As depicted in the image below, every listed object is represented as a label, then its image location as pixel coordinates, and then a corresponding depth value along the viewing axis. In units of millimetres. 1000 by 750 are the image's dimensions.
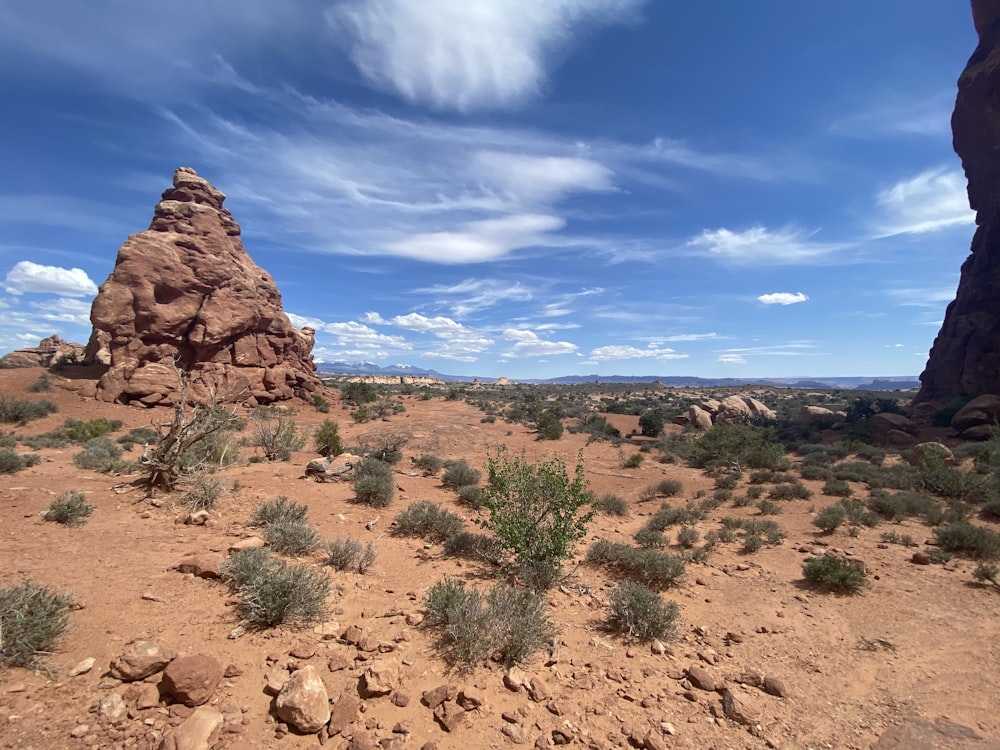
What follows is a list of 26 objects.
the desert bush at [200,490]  7797
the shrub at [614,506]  10803
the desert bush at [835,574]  6531
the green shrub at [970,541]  7543
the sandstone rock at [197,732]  2869
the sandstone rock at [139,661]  3340
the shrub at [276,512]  7305
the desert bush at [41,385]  22156
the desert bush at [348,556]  6066
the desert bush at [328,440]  15066
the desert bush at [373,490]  9445
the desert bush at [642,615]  4953
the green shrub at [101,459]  10172
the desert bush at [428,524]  8000
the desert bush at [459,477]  12000
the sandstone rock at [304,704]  3195
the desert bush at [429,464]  14002
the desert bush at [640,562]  6664
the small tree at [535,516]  6348
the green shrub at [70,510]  6422
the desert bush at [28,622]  3266
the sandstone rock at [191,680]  3229
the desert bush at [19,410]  18312
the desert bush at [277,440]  13492
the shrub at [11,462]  9098
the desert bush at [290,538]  6219
